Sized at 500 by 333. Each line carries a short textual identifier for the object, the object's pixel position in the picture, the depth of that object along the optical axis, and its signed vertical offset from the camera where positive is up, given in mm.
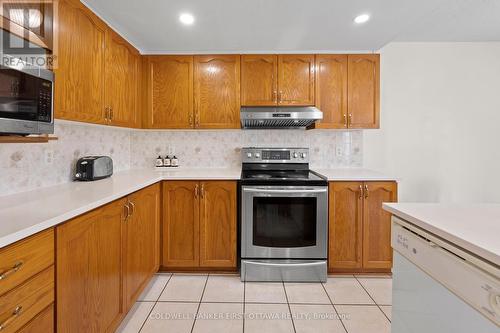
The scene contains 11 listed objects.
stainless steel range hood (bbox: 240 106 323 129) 2537 +480
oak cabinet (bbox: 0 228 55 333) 823 -421
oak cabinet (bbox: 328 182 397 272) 2373 -562
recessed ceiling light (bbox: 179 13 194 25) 2021 +1134
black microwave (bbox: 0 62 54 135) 1062 +272
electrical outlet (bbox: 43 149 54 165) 1780 +41
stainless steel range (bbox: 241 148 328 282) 2316 -582
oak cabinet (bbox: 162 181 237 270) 2393 -557
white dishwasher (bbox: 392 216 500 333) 696 -389
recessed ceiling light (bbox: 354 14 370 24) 2035 +1144
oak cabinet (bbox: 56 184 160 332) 1121 -544
